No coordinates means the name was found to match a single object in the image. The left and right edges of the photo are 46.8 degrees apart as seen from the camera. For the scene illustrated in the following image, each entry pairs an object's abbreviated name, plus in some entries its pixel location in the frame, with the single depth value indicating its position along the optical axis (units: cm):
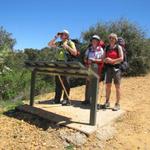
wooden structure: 333
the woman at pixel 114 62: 387
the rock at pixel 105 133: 331
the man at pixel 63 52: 404
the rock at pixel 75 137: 319
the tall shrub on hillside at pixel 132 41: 656
